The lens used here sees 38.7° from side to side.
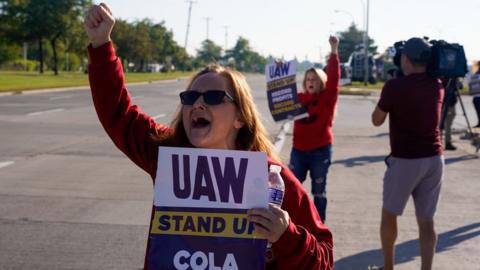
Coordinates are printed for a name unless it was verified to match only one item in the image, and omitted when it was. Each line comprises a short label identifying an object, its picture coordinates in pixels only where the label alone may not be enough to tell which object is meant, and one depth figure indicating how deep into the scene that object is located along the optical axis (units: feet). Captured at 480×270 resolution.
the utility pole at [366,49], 182.10
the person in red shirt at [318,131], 21.99
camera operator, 16.38
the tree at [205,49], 383.37
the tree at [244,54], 437.58
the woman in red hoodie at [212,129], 7.82
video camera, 16.49
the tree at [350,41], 363.35
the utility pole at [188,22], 345.51
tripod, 41.91
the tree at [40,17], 205.87
